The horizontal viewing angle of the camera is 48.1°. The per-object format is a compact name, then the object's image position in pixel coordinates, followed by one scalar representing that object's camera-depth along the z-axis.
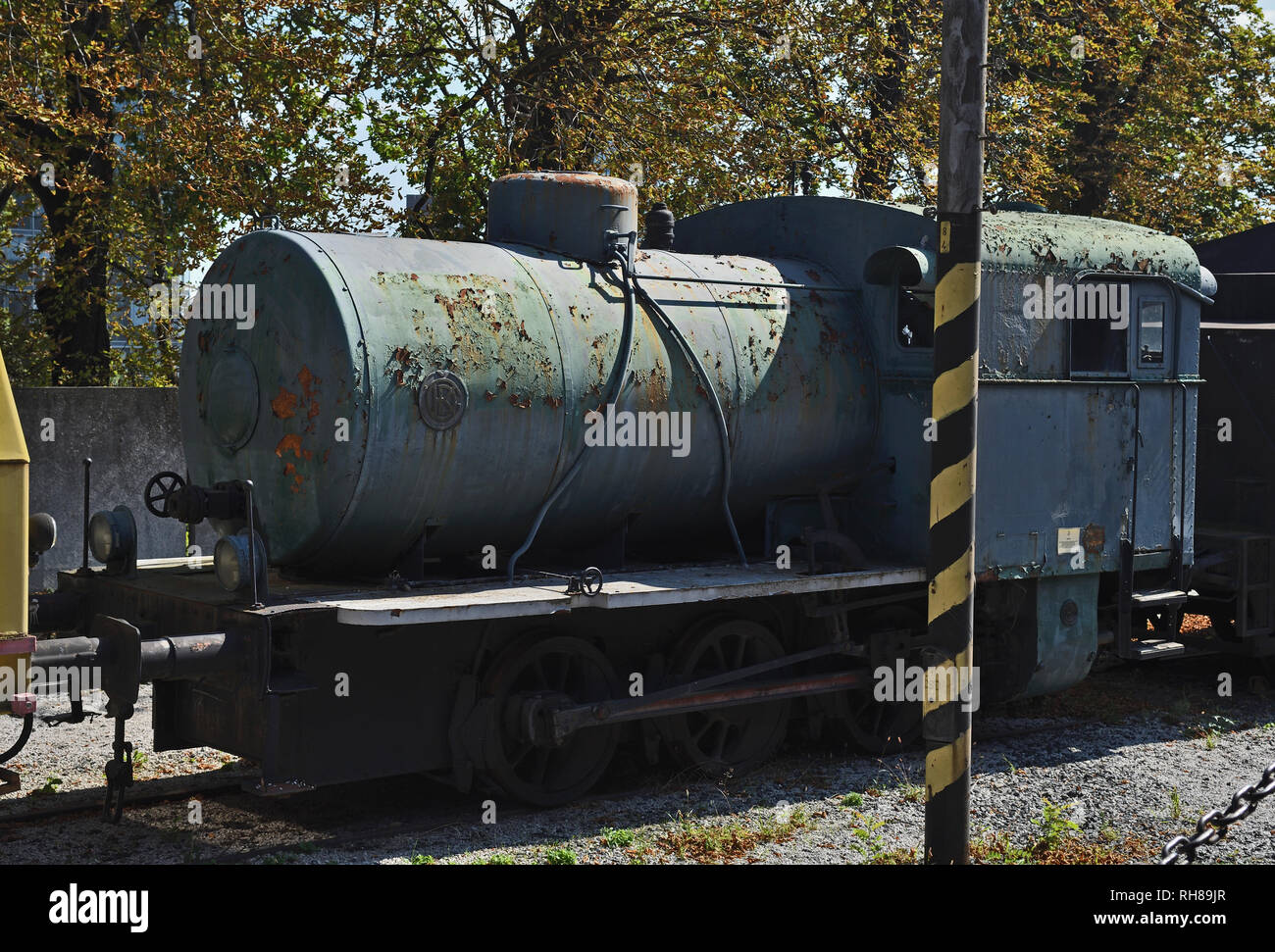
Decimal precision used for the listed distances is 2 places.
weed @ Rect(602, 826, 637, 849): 7.45
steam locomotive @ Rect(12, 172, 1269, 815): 7.38
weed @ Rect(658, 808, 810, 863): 7.32
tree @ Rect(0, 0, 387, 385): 14.34
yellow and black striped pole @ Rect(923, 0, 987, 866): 6.46
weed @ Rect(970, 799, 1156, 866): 7.21
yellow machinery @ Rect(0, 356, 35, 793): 6.06
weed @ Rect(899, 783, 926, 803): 8.38
